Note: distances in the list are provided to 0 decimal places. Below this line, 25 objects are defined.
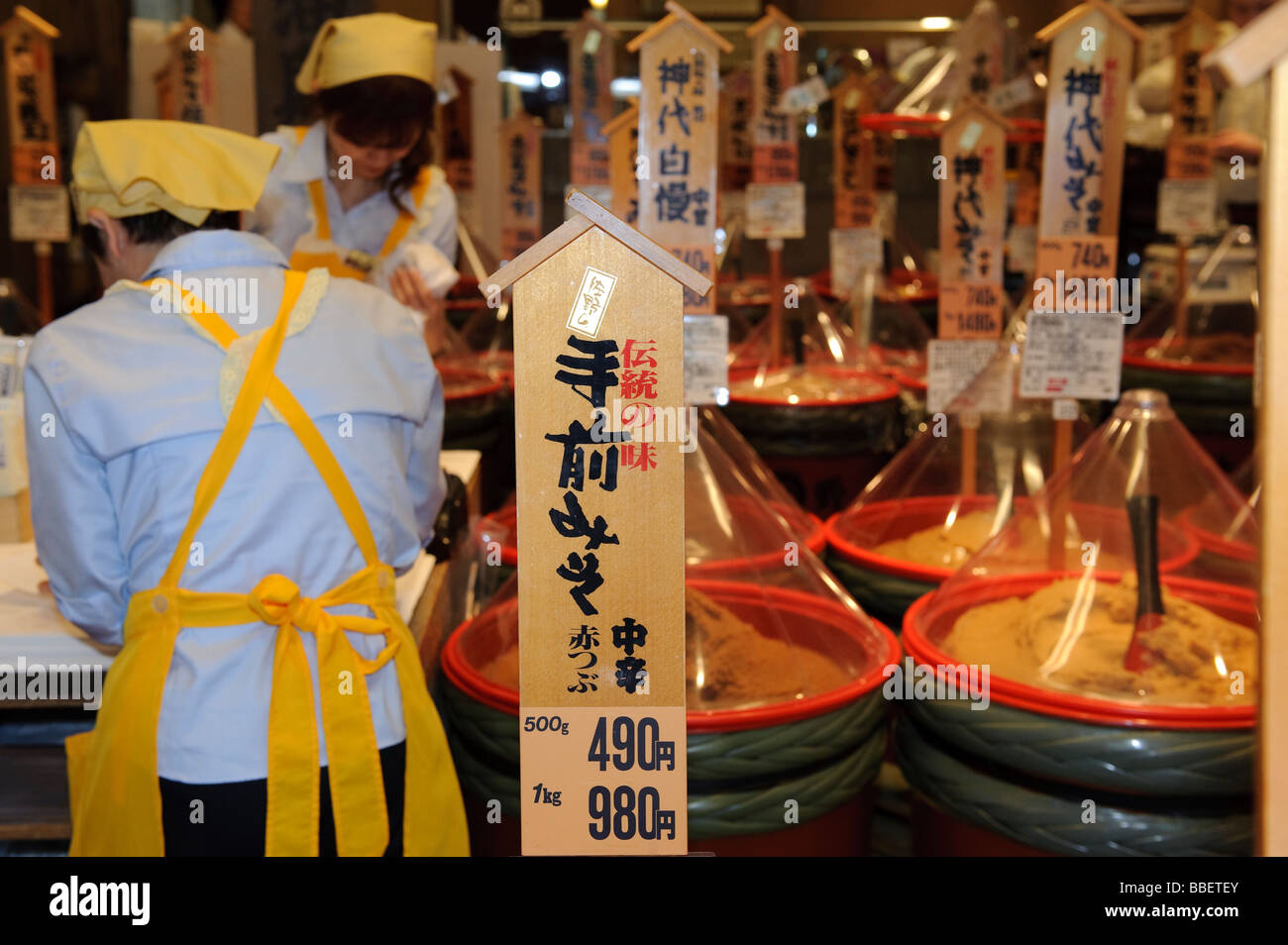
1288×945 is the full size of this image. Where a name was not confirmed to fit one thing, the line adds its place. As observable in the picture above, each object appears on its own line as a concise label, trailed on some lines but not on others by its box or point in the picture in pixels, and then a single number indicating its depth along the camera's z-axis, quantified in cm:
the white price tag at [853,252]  590
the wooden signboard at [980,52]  524
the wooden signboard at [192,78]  493
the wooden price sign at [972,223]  359
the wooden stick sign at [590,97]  604
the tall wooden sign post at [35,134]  448
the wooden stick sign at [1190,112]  544
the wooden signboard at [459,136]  710
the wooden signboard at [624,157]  335
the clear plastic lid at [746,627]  213
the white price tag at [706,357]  275
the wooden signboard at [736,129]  748
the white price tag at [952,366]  357
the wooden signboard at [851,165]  595
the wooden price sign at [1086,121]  299
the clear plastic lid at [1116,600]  213
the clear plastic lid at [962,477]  325
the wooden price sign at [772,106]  458
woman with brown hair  292
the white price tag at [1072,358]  278
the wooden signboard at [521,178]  614
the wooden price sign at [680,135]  309
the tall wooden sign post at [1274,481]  113
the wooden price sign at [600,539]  135
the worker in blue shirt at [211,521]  179
